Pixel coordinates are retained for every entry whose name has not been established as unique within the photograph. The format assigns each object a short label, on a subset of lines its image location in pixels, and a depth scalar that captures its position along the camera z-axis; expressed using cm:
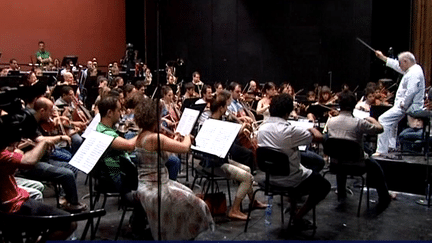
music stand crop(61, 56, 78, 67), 1400
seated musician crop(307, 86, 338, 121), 843
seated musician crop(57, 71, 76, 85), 955
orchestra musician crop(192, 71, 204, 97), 1167
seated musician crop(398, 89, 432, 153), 720
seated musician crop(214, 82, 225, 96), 892
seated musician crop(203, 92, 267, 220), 514
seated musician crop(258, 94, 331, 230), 463
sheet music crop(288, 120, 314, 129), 527
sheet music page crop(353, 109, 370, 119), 707
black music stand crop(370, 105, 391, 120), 690
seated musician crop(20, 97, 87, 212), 498
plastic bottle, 480
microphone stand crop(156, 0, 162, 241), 296
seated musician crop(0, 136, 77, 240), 331
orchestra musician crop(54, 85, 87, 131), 667
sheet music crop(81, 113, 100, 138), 522
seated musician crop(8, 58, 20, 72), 1288
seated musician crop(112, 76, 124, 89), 973
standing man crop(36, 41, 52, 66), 1466
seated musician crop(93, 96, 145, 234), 422
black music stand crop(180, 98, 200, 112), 748
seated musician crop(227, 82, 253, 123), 707
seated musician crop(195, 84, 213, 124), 708
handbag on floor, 525
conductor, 671
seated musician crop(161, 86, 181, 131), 677
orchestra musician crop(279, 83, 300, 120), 752
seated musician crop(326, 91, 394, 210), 534
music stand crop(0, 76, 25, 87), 762
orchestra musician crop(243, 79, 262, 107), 927
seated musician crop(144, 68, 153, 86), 1313
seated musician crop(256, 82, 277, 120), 811
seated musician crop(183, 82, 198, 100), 905
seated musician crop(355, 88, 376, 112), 764
